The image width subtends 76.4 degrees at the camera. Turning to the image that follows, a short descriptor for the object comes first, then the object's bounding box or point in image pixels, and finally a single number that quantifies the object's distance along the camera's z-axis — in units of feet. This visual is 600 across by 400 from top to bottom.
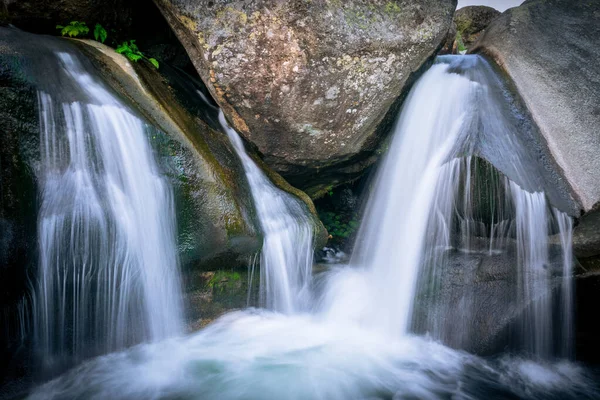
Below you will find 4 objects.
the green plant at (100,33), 14.83
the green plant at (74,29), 14.26
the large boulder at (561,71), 13.14
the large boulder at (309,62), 13.94
